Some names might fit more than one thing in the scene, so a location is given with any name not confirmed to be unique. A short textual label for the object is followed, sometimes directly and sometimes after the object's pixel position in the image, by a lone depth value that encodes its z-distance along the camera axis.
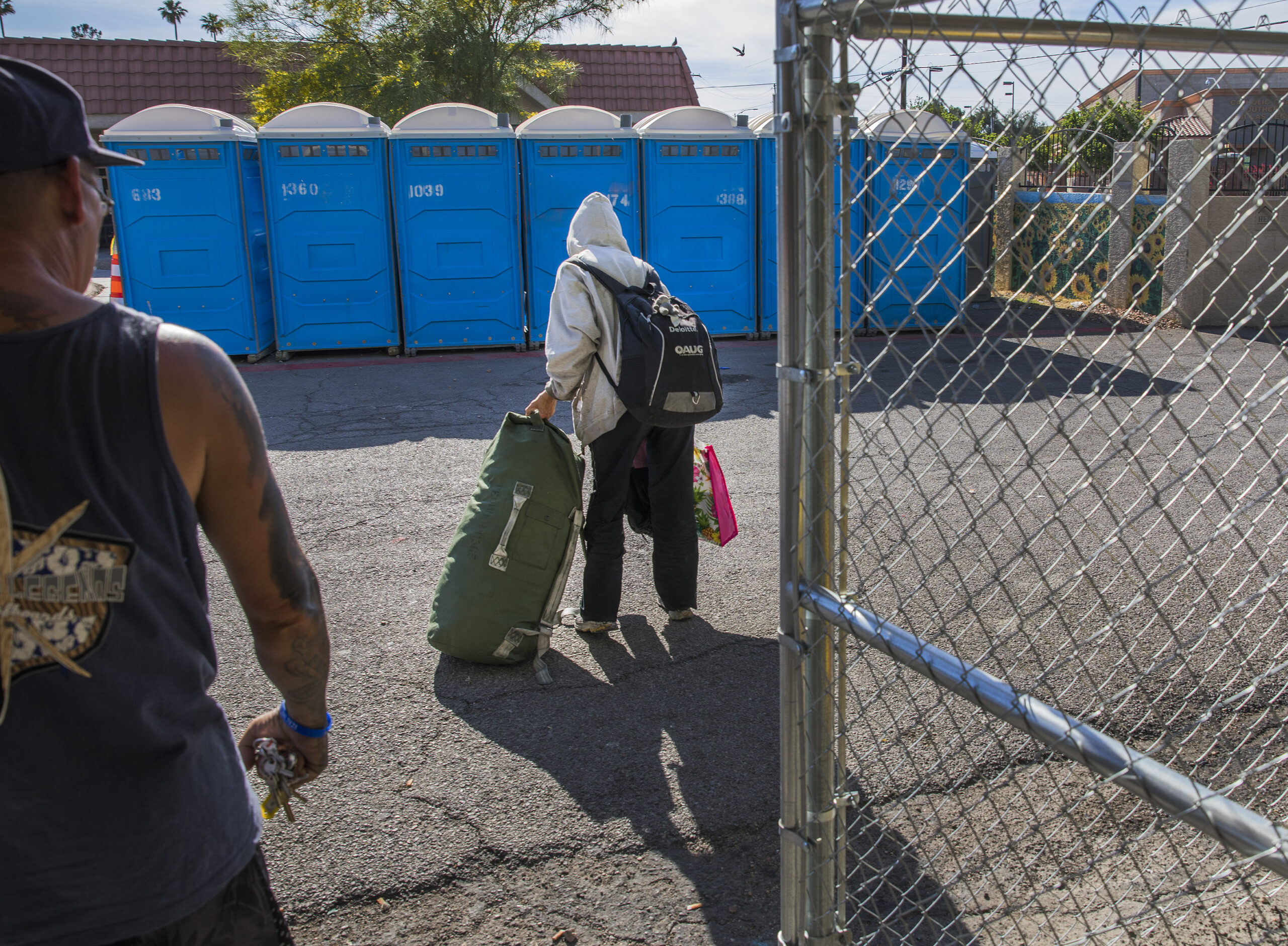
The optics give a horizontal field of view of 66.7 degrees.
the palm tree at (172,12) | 62.22
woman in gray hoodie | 3.71
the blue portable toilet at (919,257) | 9.70
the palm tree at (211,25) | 41.25
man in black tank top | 1.21
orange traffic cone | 11.02
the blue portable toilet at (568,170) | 9.96
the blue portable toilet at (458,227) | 9.86
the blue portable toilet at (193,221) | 9.54
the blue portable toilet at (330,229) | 9.79
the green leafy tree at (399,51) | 16.84
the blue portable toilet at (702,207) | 10.25
